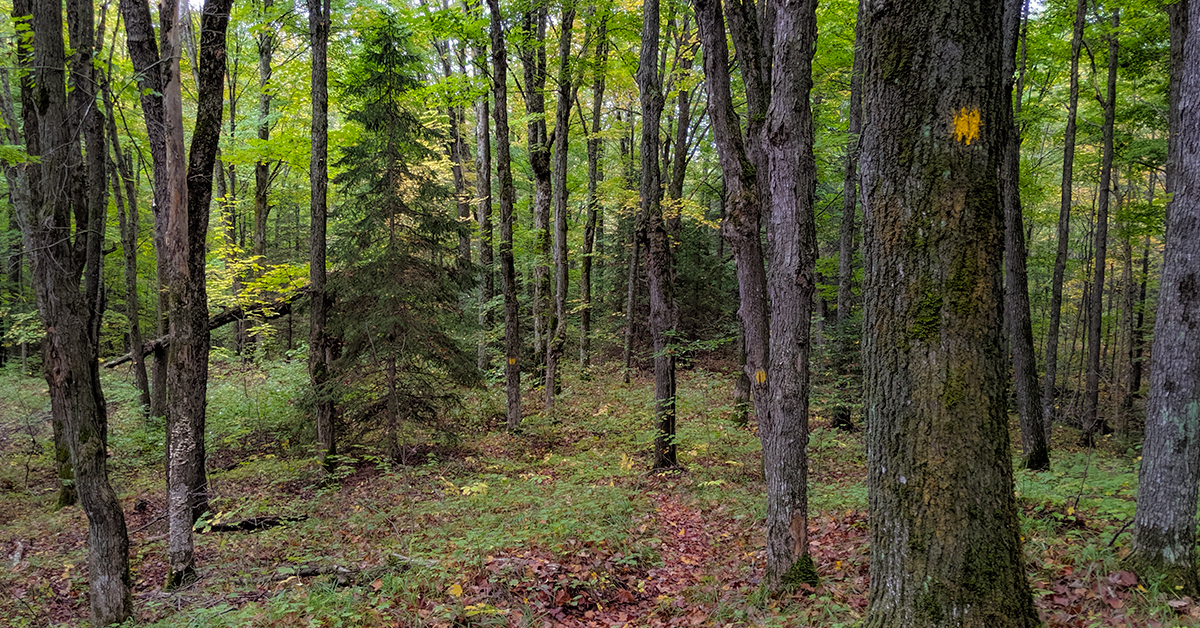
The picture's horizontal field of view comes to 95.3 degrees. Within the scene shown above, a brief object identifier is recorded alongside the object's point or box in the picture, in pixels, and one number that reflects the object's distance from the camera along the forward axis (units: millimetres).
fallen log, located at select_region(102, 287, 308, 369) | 12080
